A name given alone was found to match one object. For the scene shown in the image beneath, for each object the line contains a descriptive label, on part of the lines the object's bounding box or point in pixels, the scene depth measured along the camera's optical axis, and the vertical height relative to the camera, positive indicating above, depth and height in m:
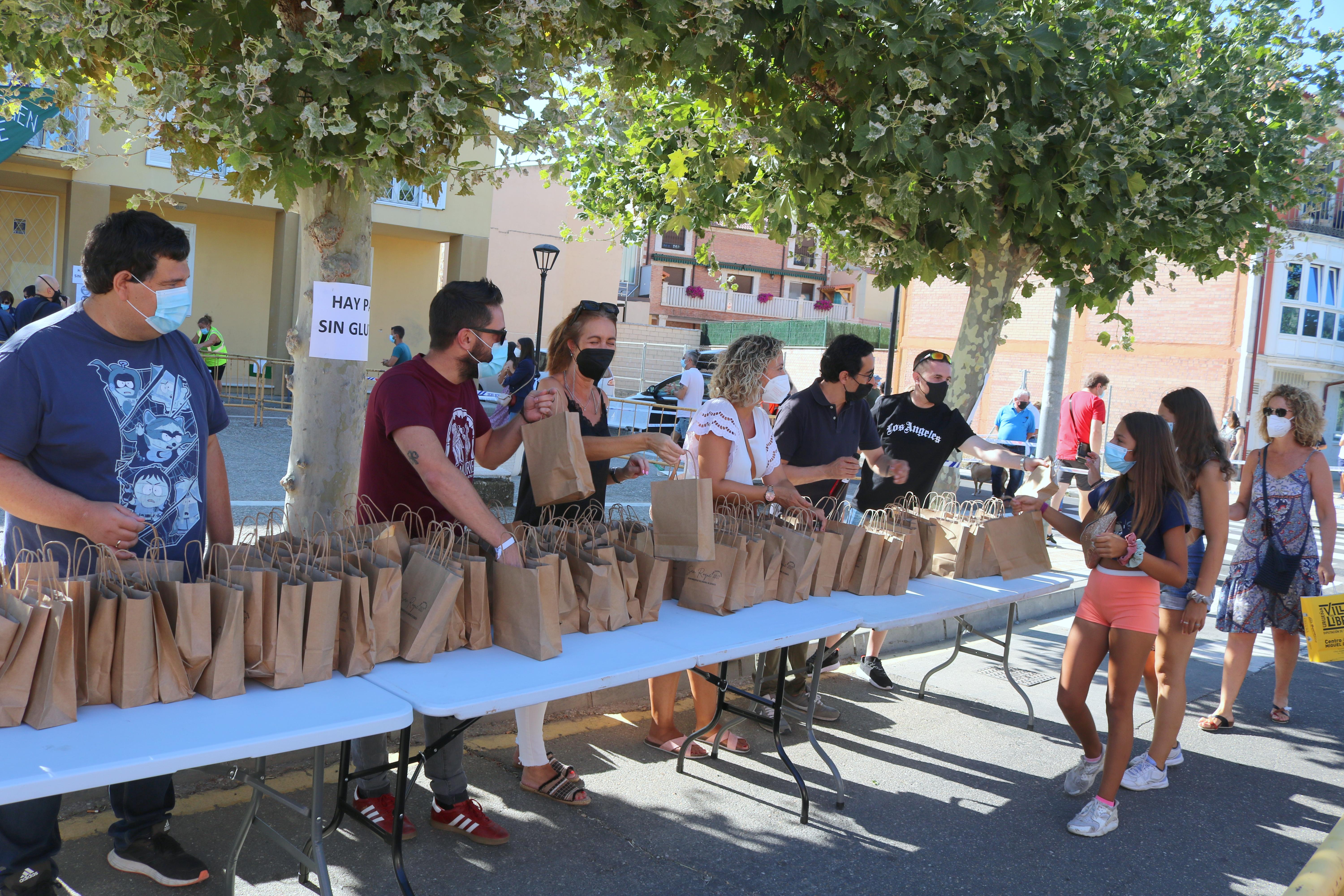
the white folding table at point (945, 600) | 4.11 -0.89
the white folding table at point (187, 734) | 2.05 -0.91
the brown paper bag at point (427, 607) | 2.84 -0.72
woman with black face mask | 3.94 -0.02
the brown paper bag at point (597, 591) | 3.31 -0.73
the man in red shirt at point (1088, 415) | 11.69 +0.04
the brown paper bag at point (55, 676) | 2.24 -0.80
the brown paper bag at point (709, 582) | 3.74 -0.75
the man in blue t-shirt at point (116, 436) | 2.62 -0.29
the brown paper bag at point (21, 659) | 2.21 -0.75
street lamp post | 18.83 +2.38
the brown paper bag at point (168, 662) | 2.41 -0.80
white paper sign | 4.04 +0.14
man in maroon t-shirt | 3.38 -0.24
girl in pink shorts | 3.98 -0.67
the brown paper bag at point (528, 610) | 2.98 -0.74
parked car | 17.05 -0.62
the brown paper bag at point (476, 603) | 3.02 -0.73
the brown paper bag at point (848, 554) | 4.34 -0.70
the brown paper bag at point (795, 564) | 4.08 -0.71
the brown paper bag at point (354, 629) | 2.73 -0.77
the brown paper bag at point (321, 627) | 2.63 -0.74
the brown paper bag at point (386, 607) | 2.79 -0.72
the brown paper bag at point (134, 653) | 2.36 -0.77
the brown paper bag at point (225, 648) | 2.47 -0.77
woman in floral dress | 5.49 -0.55
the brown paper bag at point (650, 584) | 3.54 -0.74
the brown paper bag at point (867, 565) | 4.38 -0.74
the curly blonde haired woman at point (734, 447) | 4.52 -0.28
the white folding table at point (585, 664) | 2.69 -0.89
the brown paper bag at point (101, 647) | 2.35 -0.76
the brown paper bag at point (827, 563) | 4.22 -0.73
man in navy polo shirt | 5.02 -0.15
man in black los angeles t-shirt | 5.64 -0.20
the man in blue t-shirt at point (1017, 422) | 13.67 -0.13
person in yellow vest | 14.54 -0.04
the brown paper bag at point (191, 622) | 2.42 -0.70
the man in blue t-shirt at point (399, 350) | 13.94 +0.17
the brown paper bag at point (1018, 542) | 4.69 -0.62
